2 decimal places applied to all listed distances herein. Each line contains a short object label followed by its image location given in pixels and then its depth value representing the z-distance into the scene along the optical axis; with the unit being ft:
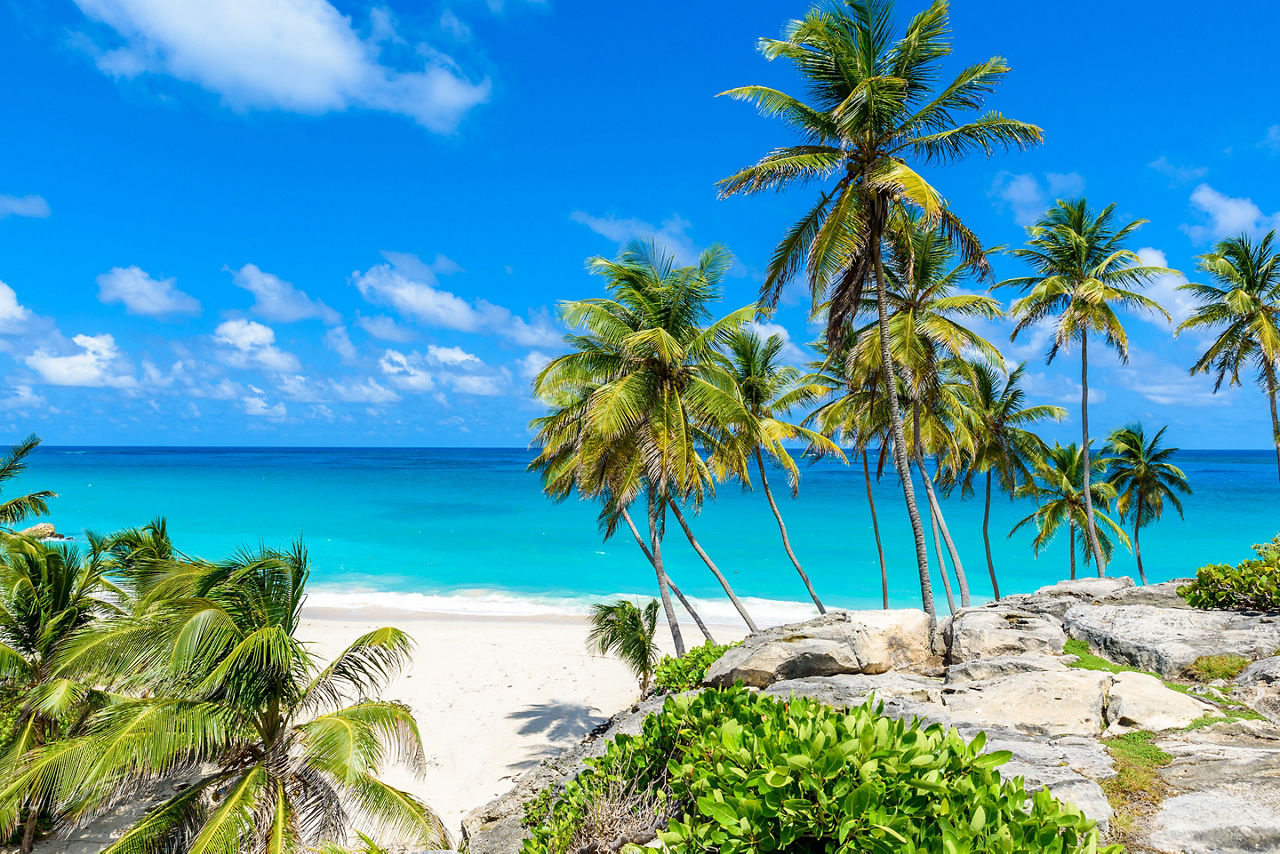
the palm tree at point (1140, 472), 91.09
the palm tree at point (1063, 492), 81.10
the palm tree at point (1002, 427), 75.10
